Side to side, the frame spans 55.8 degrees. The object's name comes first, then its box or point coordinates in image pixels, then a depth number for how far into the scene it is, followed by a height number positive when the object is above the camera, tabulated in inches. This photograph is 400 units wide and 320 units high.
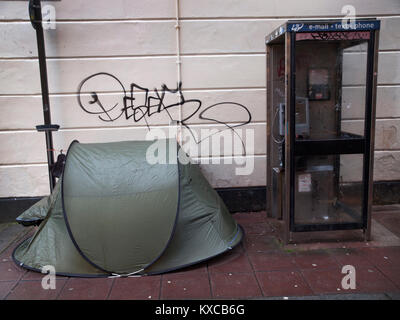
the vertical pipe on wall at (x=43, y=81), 182.2 +15.2
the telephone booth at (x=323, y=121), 155.5 -7.1
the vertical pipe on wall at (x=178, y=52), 196.1 +29.4
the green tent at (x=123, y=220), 140.0 -41.6
